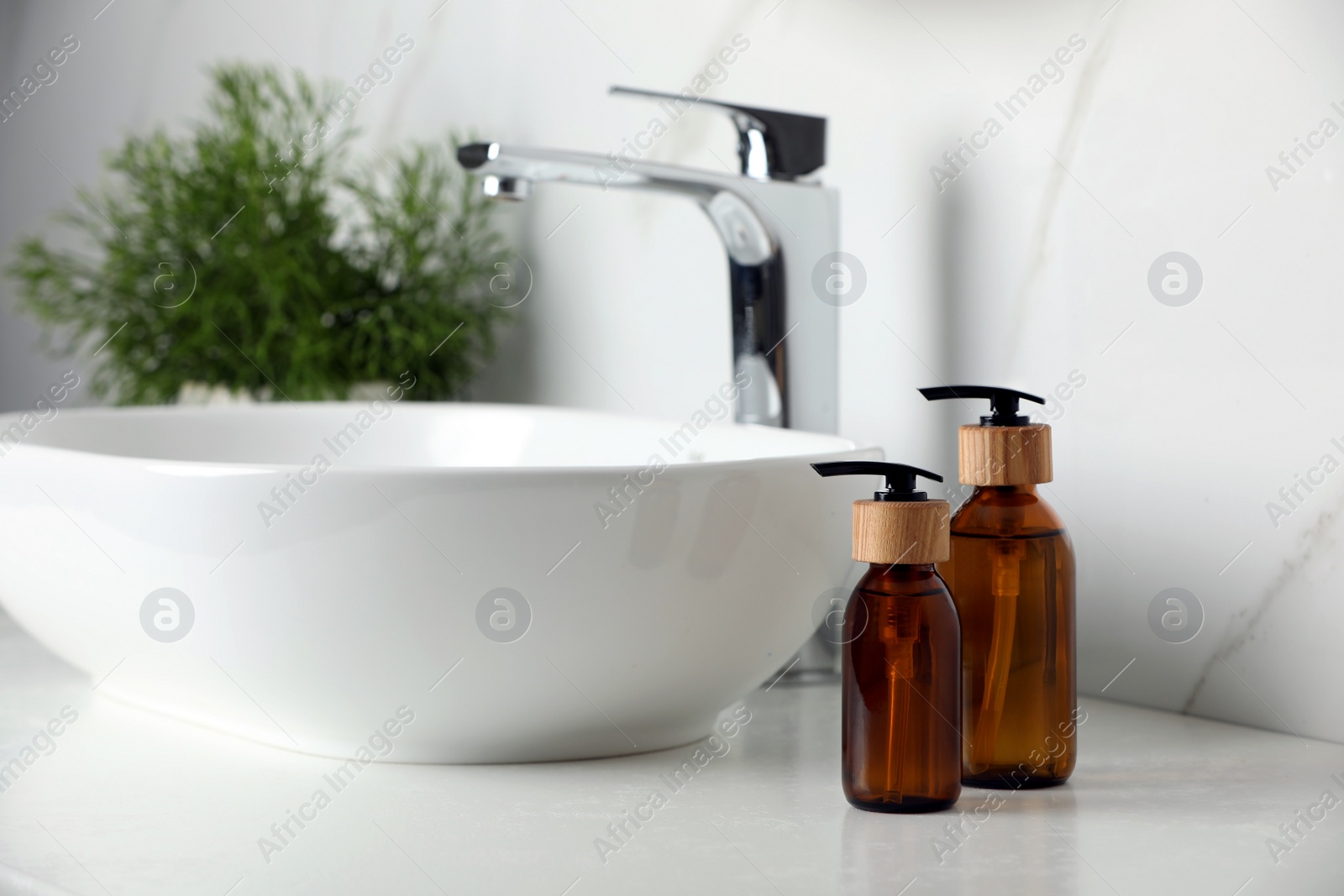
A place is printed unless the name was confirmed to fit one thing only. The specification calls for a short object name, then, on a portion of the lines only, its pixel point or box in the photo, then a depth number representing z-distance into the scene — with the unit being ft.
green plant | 6.55
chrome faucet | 5.54
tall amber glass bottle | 4.79
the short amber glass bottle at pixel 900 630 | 4.63
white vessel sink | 4.77
